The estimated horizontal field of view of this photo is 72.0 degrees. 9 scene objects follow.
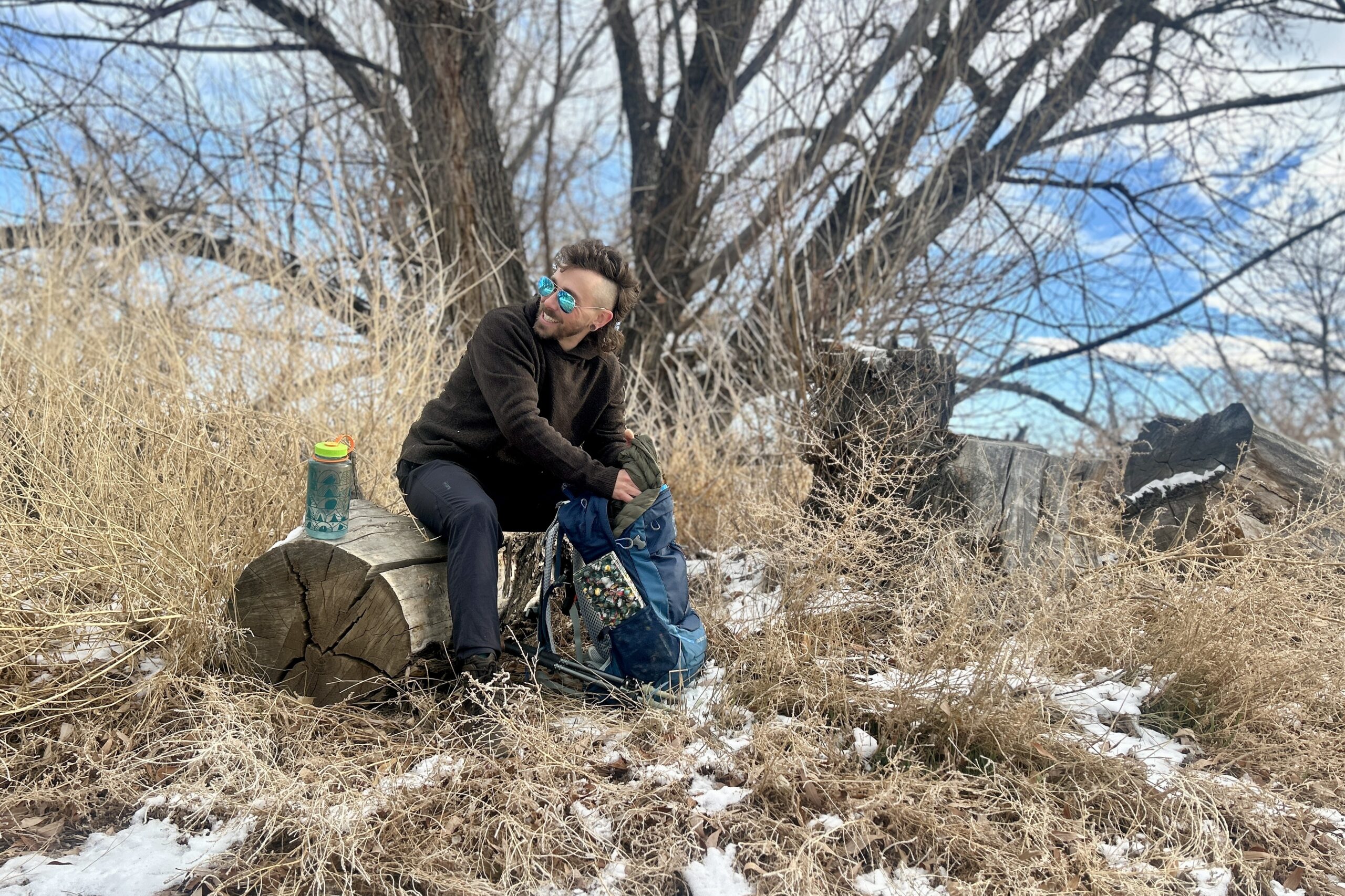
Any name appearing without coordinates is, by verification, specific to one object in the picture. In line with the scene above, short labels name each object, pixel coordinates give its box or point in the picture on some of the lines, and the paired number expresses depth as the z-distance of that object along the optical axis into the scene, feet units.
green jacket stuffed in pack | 11.04
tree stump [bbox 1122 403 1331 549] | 15.72
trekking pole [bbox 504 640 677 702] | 10.94
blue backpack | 11.00
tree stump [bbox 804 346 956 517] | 14.15
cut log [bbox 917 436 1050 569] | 14.40
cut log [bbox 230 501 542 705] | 10.38
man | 10.34
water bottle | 10.44
